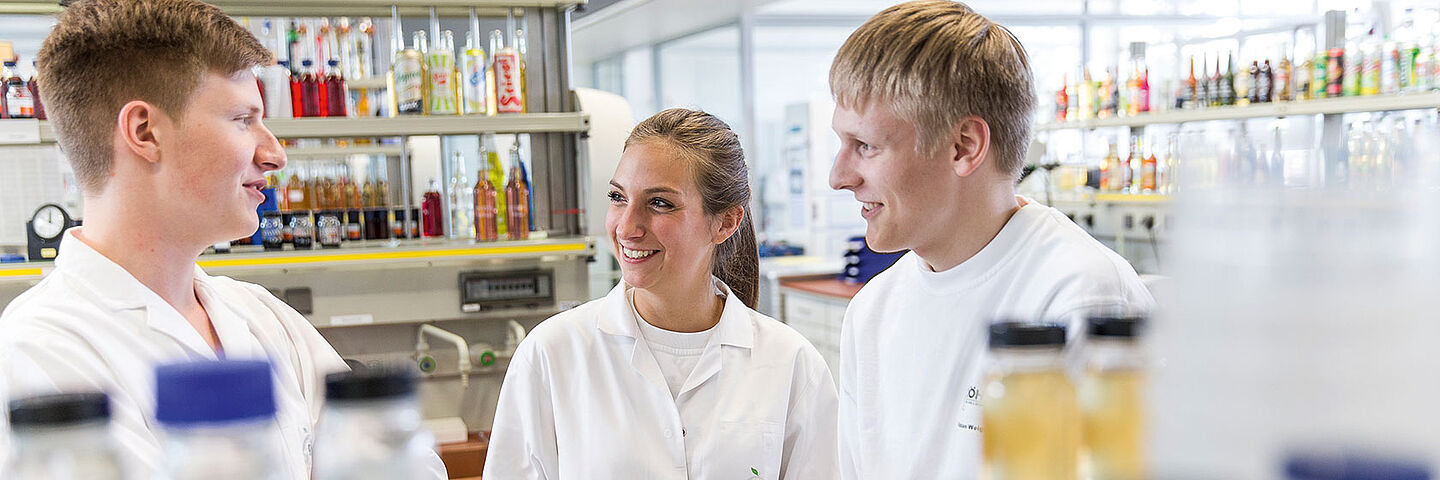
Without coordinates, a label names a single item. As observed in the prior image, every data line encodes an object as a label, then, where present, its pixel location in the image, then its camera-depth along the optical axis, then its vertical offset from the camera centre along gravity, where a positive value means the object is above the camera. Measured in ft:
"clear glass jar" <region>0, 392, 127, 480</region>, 1.88 -0.43
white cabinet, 17.15 -2.45
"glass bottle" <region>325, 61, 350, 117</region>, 11.02 +0.93
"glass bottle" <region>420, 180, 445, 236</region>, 11.84 -0.36
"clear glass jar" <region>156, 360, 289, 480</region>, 1.91 -0.41
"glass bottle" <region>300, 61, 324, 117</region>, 10.93 +0.93
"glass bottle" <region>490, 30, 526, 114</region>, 11.05 +1.02
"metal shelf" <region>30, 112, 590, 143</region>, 10.55 +0.56
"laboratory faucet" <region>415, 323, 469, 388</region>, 10.98 -1.67
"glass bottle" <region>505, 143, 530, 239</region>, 11.50 -0.27
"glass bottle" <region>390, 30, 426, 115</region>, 10.84 +1.02
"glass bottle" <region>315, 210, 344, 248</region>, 11.05 -0.46
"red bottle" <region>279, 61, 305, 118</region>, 10.94 +0.88
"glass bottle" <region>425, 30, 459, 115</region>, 10.84 +0.99
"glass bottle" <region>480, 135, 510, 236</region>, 11.53 +0.09
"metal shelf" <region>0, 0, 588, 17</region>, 10.37 +1.81
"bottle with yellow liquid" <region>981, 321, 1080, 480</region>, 2.03 -0.46
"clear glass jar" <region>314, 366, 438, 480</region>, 2.02 -0.46
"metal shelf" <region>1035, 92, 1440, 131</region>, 11.77 +0.59
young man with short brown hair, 4.16 +0.08
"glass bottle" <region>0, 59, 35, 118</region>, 10.19 +0.90
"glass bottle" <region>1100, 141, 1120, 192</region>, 17.97 -0.13
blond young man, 4.34 -0.17
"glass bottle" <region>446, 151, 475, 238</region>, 11.80 -0.28
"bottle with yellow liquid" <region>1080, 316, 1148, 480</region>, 2.13 -0.48
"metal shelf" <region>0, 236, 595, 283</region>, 10.59 -0.72
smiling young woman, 6.08 -1.13
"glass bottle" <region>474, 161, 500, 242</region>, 11.39 -0.33
